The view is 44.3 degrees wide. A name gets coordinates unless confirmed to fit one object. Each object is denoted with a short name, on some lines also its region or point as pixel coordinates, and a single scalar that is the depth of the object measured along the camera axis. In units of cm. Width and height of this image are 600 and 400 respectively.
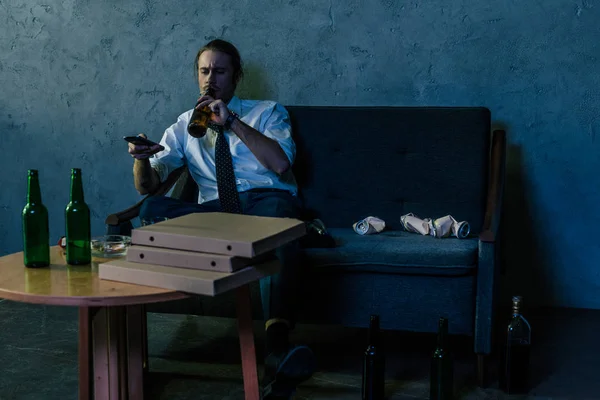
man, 259
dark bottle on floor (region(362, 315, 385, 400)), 206
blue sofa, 234
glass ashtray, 196
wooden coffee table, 154
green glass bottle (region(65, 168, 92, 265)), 182
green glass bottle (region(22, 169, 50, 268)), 181
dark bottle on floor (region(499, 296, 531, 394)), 220
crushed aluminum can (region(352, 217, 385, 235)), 267
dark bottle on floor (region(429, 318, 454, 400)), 207
